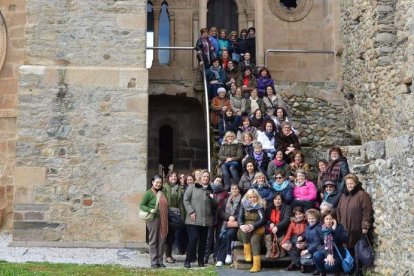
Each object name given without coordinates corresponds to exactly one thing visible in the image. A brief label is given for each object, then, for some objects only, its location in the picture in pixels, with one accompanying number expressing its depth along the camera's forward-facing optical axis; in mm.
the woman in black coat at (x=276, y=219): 9906
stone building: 11812
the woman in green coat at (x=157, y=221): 10164
